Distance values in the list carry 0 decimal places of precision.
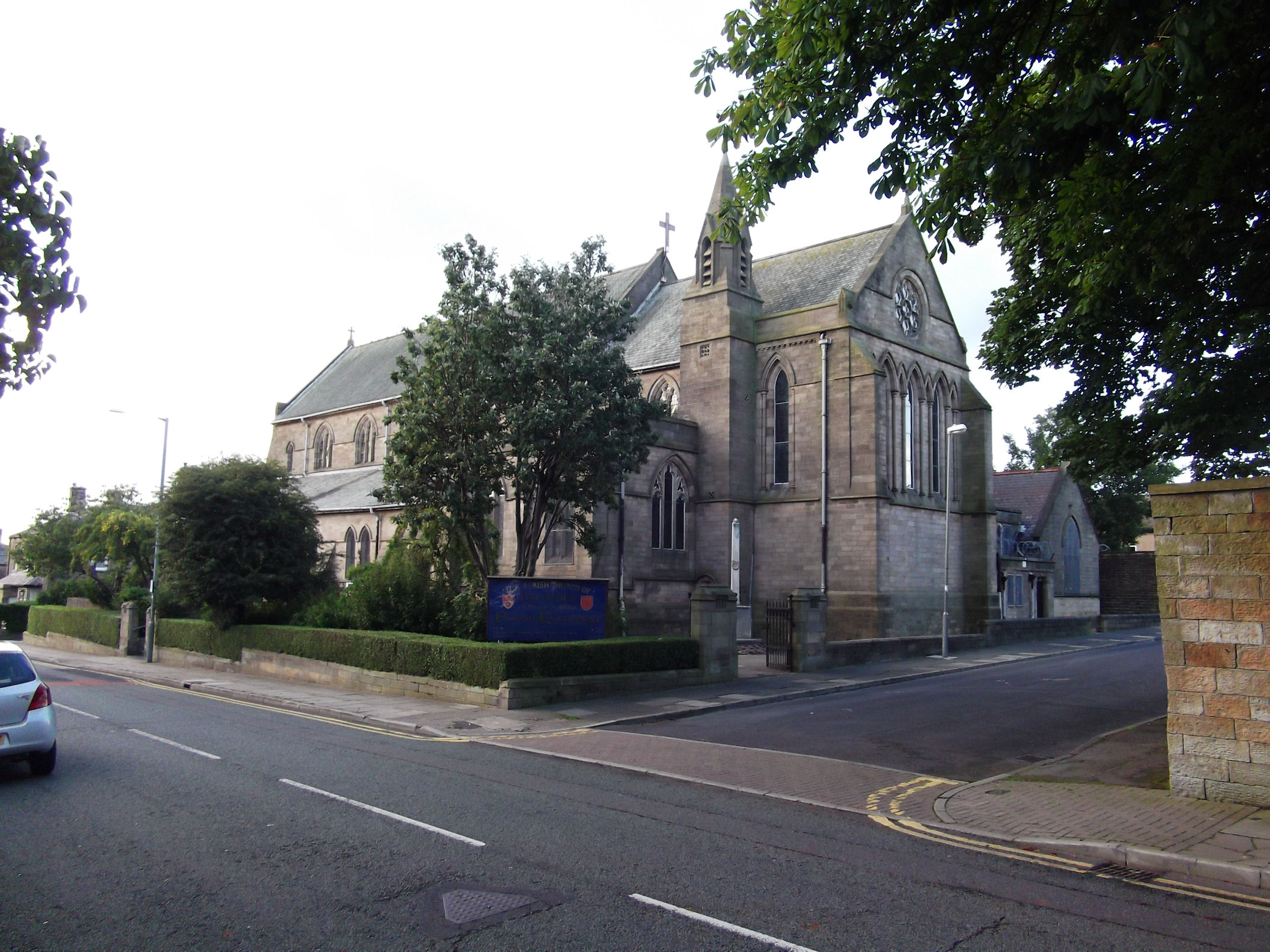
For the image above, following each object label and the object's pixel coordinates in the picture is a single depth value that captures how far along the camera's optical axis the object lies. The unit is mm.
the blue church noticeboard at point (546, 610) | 18516
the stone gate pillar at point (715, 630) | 20500
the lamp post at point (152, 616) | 30594
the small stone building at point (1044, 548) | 39562
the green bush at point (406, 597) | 21328
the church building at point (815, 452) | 29797
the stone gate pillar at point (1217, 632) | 8625
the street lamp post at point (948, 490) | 26472
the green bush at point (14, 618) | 49000
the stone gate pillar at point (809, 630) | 22891
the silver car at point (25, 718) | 9695
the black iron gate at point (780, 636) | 23203
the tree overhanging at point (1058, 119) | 8070
